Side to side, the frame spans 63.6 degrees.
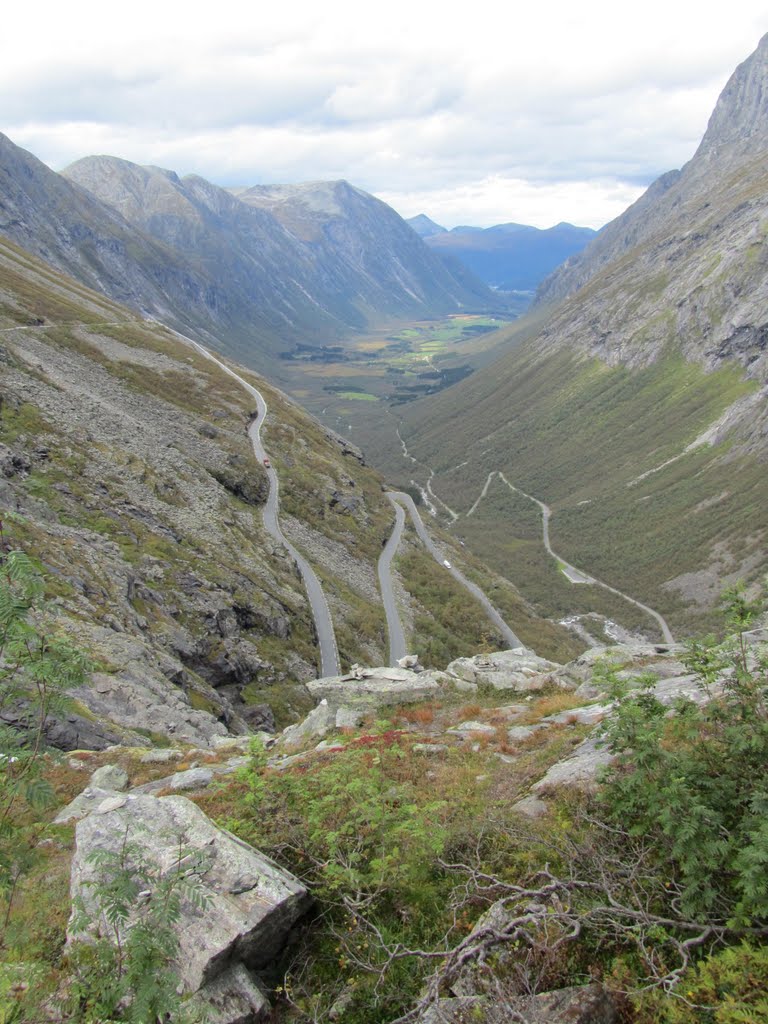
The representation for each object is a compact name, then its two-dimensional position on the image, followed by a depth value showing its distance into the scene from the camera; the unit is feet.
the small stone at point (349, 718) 66.33
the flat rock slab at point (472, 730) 56.09
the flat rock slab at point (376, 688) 73.61
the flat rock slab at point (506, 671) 75.56
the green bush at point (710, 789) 24.00
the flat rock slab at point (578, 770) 37.24
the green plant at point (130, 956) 19.67
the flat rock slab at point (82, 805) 45.03
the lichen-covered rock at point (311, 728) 66.18
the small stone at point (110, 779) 53.88
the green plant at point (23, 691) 22.58
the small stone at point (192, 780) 52.03
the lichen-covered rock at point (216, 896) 24.21
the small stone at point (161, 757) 62.75
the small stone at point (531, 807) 35.46
